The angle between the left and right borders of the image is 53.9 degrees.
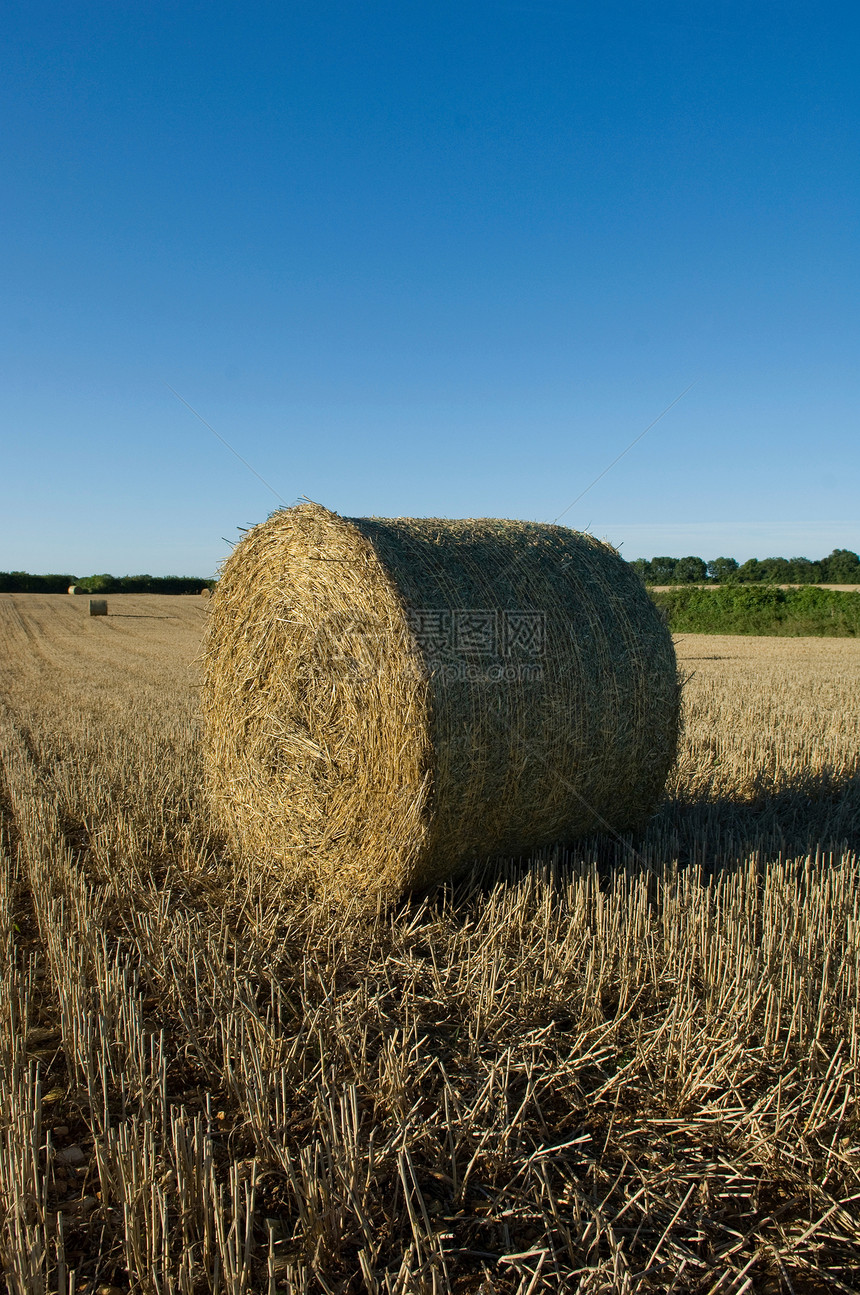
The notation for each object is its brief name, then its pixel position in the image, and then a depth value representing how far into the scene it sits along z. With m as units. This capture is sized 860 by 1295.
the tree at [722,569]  46.22
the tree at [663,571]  41.75
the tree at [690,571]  43.81
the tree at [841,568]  45.69
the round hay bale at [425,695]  4.18
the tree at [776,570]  46.12
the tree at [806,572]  45.84
